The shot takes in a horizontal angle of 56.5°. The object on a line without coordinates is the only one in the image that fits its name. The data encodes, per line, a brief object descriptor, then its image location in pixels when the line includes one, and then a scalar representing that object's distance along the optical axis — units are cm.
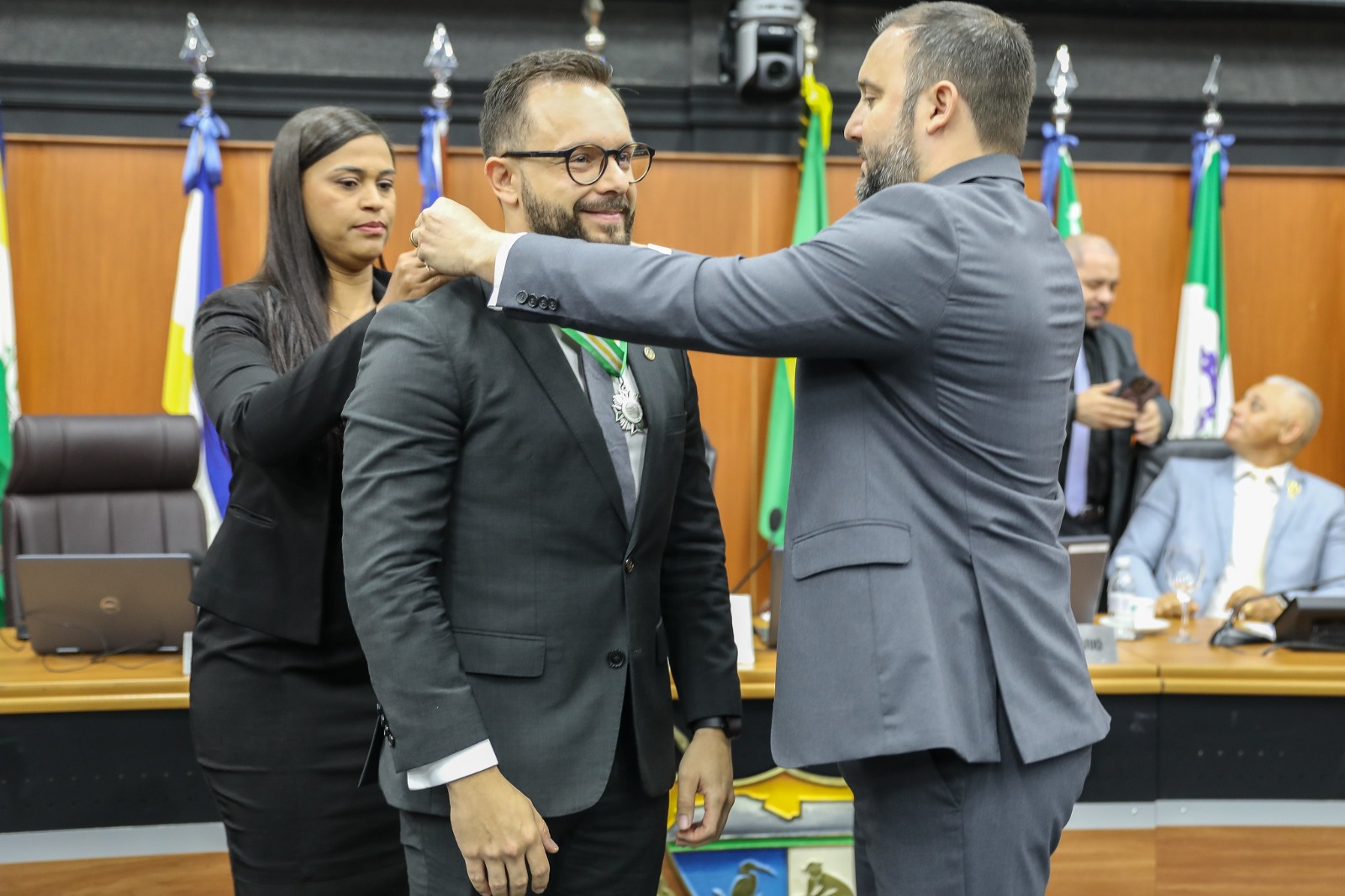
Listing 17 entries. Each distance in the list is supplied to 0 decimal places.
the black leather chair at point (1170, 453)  418
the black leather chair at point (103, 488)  353
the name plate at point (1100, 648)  266
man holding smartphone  436
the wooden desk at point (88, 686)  236
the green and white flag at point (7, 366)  471
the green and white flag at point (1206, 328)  542
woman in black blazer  179
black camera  517
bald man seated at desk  394
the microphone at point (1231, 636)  294
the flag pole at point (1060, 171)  520
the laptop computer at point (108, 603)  261
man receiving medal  134
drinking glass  321
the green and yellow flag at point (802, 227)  509
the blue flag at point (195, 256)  482
